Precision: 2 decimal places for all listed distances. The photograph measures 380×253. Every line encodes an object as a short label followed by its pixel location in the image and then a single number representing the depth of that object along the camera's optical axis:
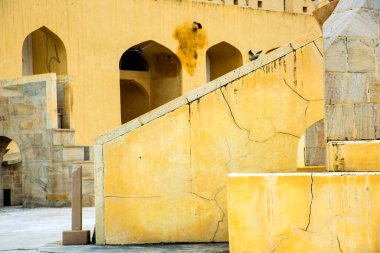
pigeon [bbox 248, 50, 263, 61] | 29.20
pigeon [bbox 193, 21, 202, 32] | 27.46
